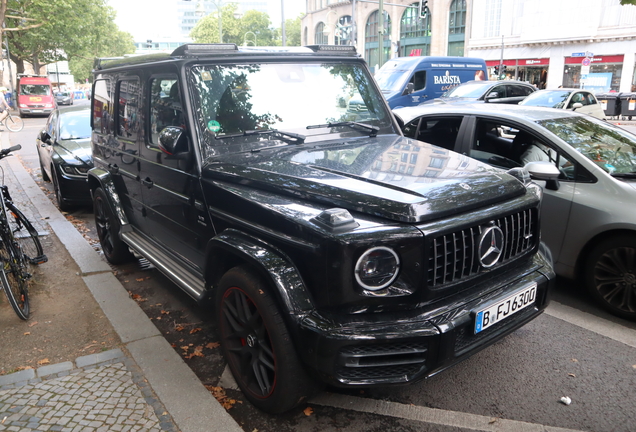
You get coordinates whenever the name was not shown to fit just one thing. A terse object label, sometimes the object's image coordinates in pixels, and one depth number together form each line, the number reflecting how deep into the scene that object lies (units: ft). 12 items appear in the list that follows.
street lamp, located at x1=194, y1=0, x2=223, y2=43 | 91.99
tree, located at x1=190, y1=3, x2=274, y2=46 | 308.81
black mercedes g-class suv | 8.21
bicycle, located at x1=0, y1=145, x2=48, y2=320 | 13.91
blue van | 54.44
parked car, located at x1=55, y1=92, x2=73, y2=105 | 167.47
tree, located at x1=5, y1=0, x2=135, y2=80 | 106.22
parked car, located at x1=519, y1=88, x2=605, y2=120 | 46.73
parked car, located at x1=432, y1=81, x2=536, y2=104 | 47.47
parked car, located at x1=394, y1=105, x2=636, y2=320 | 13.64
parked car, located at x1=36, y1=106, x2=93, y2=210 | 26.25
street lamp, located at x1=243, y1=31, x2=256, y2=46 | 309.55
